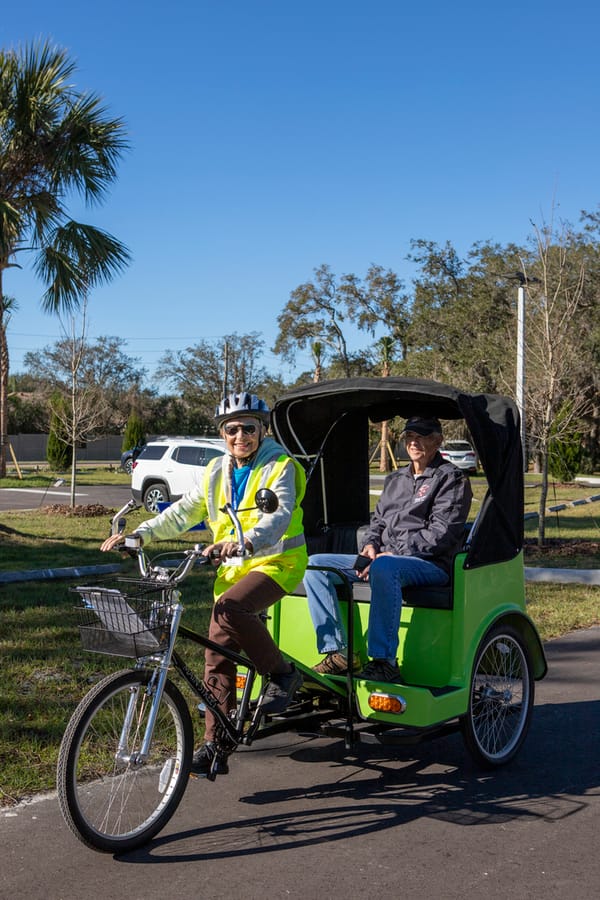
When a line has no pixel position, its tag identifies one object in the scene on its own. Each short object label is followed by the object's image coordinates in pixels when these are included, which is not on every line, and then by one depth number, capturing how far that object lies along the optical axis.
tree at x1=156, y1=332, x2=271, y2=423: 73.50
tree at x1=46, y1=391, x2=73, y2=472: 39.78
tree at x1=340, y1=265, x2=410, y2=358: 56.31
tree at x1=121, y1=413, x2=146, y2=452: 44.38
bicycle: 3.89
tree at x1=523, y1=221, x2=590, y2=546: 15.52
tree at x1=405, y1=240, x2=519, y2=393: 44.44
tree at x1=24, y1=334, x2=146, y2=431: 71.31
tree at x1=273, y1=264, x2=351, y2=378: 58.28
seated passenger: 5.01
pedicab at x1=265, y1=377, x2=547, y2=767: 4.91
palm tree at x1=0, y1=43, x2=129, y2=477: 15.03
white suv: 22.72
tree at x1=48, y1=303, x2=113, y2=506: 21.89
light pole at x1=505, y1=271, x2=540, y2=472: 19.53
